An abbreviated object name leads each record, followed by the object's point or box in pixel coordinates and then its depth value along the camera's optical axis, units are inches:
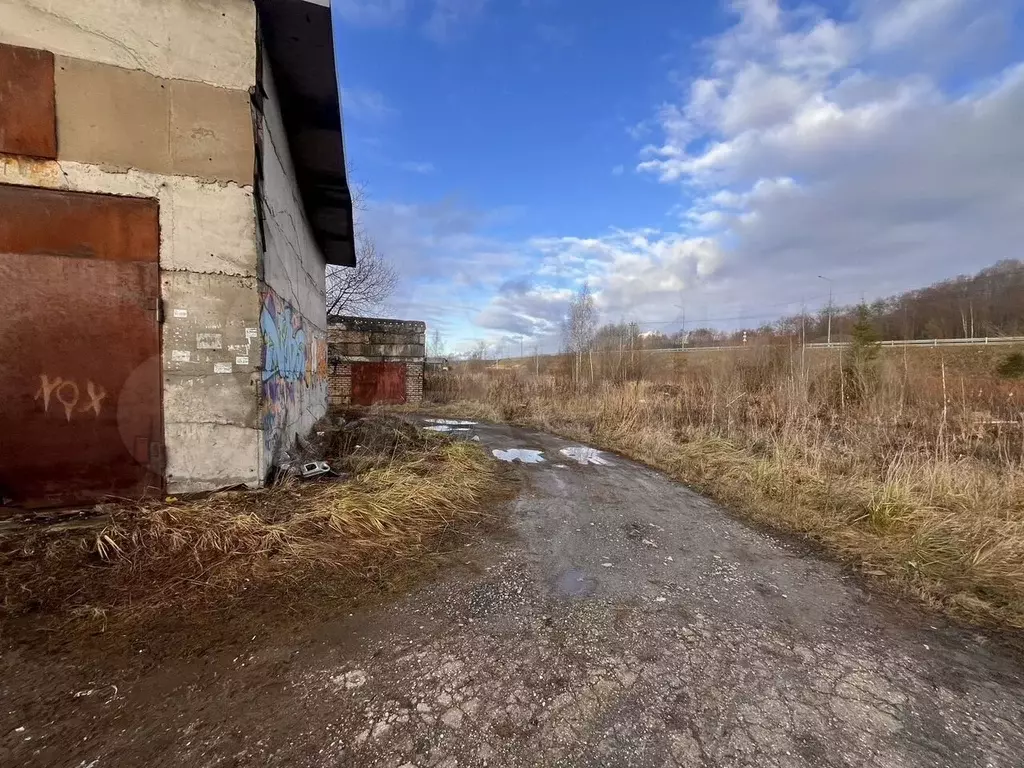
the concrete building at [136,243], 144.6
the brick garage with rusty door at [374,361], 599.5
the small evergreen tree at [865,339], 488.1
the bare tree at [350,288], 780.0
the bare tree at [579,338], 720.3
